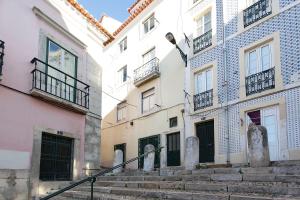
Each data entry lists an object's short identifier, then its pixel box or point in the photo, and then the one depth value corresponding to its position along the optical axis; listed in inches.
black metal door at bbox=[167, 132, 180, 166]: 418.1
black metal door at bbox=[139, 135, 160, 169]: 446.8
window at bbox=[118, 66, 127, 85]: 563.3
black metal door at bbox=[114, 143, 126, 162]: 518.2
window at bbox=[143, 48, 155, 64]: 497.2
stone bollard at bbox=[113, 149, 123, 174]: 365.9
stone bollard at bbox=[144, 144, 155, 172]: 295.1
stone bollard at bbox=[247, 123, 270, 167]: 195.2
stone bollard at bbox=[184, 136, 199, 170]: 246.6
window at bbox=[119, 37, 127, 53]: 577.5
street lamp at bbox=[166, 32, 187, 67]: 345.0
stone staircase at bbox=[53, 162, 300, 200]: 139.8
